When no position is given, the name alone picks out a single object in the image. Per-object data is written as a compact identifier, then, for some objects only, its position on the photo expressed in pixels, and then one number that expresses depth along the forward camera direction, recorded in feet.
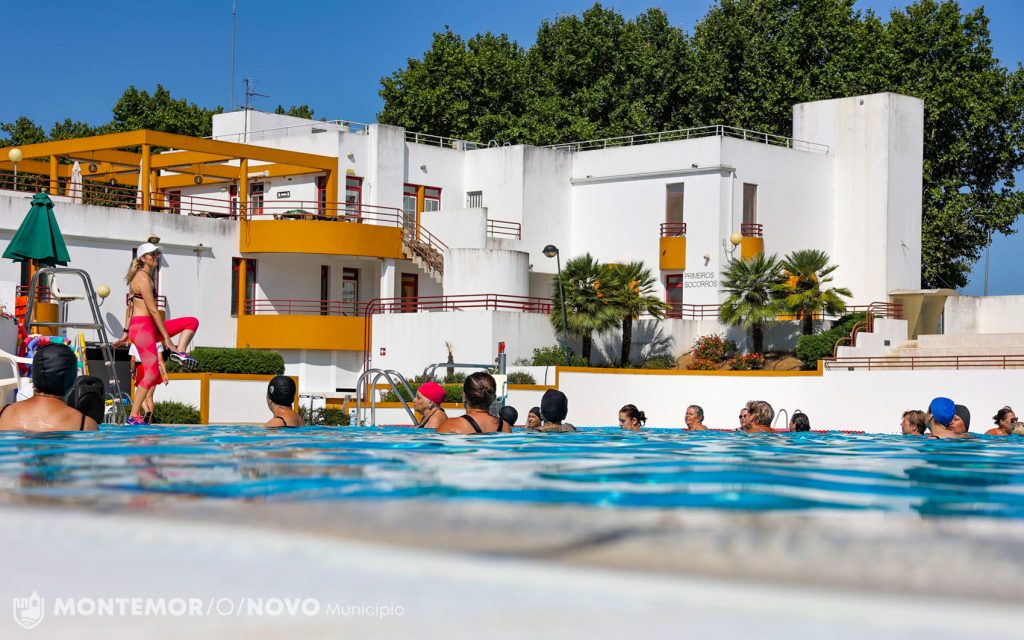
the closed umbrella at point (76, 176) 127.34
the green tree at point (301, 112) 217.77
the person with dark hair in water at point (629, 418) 53.72
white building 123.13
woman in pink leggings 45.75
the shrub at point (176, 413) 96.20
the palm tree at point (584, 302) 117.39
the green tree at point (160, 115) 200.13
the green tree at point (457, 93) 183.73
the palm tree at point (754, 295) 116.06
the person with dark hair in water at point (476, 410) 37.19
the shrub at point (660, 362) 119.96
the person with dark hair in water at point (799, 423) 64.95
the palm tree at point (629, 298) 117.80
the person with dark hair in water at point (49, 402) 30.76
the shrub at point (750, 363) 115.34
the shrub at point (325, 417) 101.04
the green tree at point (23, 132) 203.72
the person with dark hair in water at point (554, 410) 44.50
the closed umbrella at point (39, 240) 69.97
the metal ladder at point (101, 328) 48.34
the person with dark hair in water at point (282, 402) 40.34
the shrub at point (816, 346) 112.98
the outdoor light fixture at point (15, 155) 122.83
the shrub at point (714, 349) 120.57
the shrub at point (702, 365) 116.88
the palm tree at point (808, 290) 115.75
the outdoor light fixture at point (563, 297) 109.09
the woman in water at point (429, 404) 41.93
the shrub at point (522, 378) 108.99
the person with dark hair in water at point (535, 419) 52.29
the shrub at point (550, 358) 114.83
